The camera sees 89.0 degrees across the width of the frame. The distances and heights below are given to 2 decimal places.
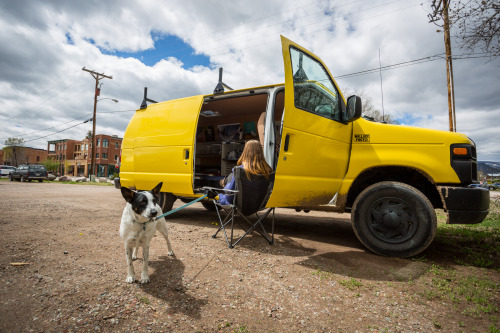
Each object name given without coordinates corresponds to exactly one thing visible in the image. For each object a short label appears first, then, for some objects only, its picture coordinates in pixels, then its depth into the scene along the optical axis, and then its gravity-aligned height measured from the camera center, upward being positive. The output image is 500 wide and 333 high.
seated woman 3.52 +0.18
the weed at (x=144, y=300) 2.11 -1.06
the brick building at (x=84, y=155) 53.34 +4.14
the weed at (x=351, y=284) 2.48 -1.07
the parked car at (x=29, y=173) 22.72 -0.11
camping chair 3.52 -0.26
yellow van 3.17 +0.16
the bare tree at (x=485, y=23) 4.12 +2.59
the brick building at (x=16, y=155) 56.56 +3.70
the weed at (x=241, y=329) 1.79 -1.10
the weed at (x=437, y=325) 1.90 -1.11
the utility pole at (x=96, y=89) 24.31 +8.26
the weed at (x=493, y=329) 1.82 -1.09
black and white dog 2.43 -0.51
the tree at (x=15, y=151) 54.19 +4.72
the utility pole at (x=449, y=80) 11.77 +4.68
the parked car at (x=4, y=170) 33.00 +0.17
